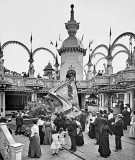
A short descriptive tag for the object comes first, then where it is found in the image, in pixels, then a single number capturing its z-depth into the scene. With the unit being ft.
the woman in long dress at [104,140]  27.53
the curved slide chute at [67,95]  60.27
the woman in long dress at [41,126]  34.47
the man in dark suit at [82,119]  44.63
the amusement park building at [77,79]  68.28
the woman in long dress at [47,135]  34.91
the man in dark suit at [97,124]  35.37
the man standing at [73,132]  29.99
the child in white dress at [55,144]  28.95
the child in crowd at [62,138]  32.35
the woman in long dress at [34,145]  27.71
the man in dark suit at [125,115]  48.01
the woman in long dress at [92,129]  39.68
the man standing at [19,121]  41.65
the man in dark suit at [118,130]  29.81
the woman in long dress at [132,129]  37.90
